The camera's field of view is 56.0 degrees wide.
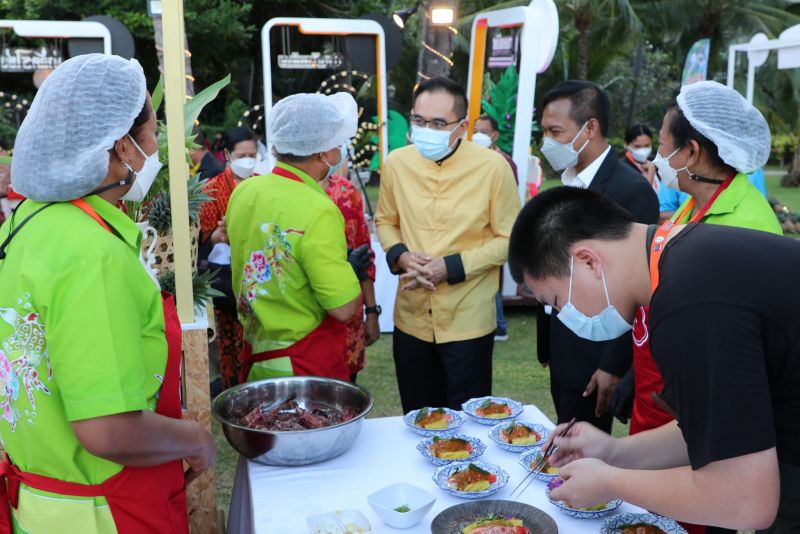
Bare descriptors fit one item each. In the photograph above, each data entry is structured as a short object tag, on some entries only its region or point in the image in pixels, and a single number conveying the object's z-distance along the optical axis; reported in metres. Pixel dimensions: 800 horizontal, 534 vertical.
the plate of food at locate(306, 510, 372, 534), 1.76
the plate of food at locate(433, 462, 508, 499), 1.91
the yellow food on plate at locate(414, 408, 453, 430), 2.36
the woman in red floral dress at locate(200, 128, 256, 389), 4.29
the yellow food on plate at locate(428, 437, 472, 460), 2.11
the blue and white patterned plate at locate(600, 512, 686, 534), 1.73
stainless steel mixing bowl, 2.04
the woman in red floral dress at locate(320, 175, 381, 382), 4.07
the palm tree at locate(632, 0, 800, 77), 18.41
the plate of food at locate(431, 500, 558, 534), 1.73
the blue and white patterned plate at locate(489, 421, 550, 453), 2.20
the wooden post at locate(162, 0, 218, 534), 2.20
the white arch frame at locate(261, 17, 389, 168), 6.63
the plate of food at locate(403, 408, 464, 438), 2.31
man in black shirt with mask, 1.24
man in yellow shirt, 3.17
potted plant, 2.56
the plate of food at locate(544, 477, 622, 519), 1.79
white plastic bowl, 1.75
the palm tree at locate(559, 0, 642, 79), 15.91
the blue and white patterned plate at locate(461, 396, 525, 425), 2.41
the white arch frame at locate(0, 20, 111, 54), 7.21
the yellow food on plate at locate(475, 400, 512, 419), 2.46
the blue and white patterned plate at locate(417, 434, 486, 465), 2.10
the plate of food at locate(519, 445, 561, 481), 2.00
